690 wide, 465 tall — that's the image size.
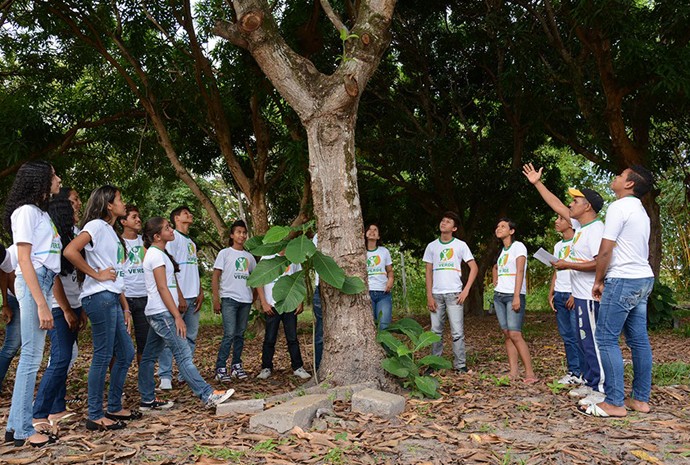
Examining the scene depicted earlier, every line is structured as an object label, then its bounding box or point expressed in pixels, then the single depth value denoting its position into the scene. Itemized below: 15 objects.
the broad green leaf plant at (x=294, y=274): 5.09
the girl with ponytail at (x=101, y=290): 4.40
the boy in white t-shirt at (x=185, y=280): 6.14
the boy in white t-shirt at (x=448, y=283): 6.41
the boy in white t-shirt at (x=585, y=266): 5.21
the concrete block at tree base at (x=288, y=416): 4.16
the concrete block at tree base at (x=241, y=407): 4.65
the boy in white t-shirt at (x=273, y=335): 6.60
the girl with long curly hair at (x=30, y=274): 3.93
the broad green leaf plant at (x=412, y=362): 5.18
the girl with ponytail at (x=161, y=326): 4.89
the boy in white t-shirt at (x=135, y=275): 5.84
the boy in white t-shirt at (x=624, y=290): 4.62
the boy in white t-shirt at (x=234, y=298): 6.66
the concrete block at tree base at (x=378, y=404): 4.51
